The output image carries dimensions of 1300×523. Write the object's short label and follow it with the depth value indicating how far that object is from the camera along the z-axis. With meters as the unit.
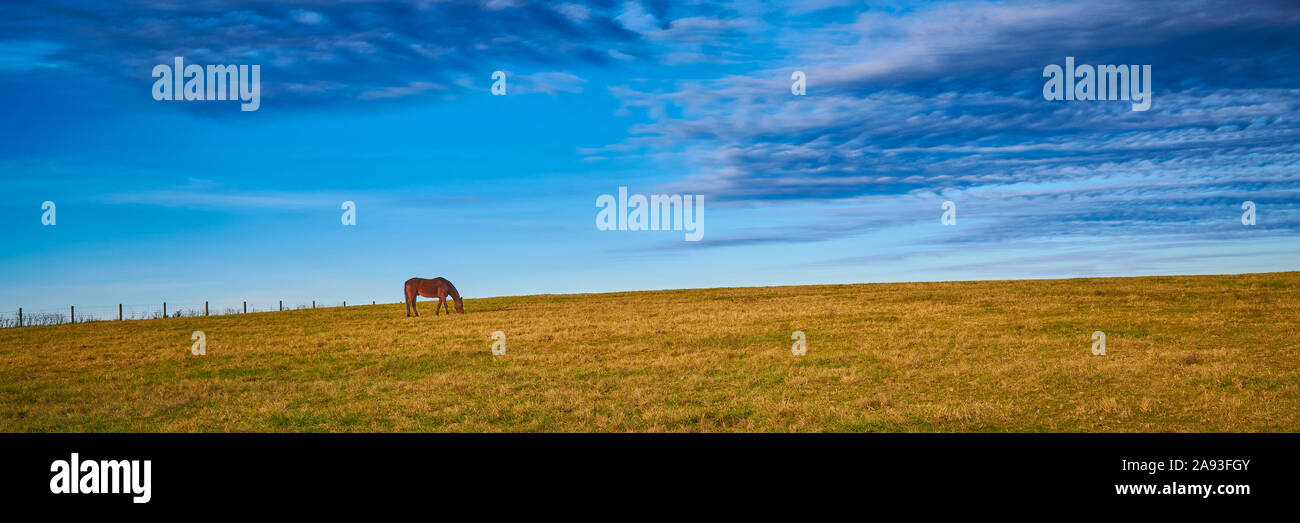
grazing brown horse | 47.84
